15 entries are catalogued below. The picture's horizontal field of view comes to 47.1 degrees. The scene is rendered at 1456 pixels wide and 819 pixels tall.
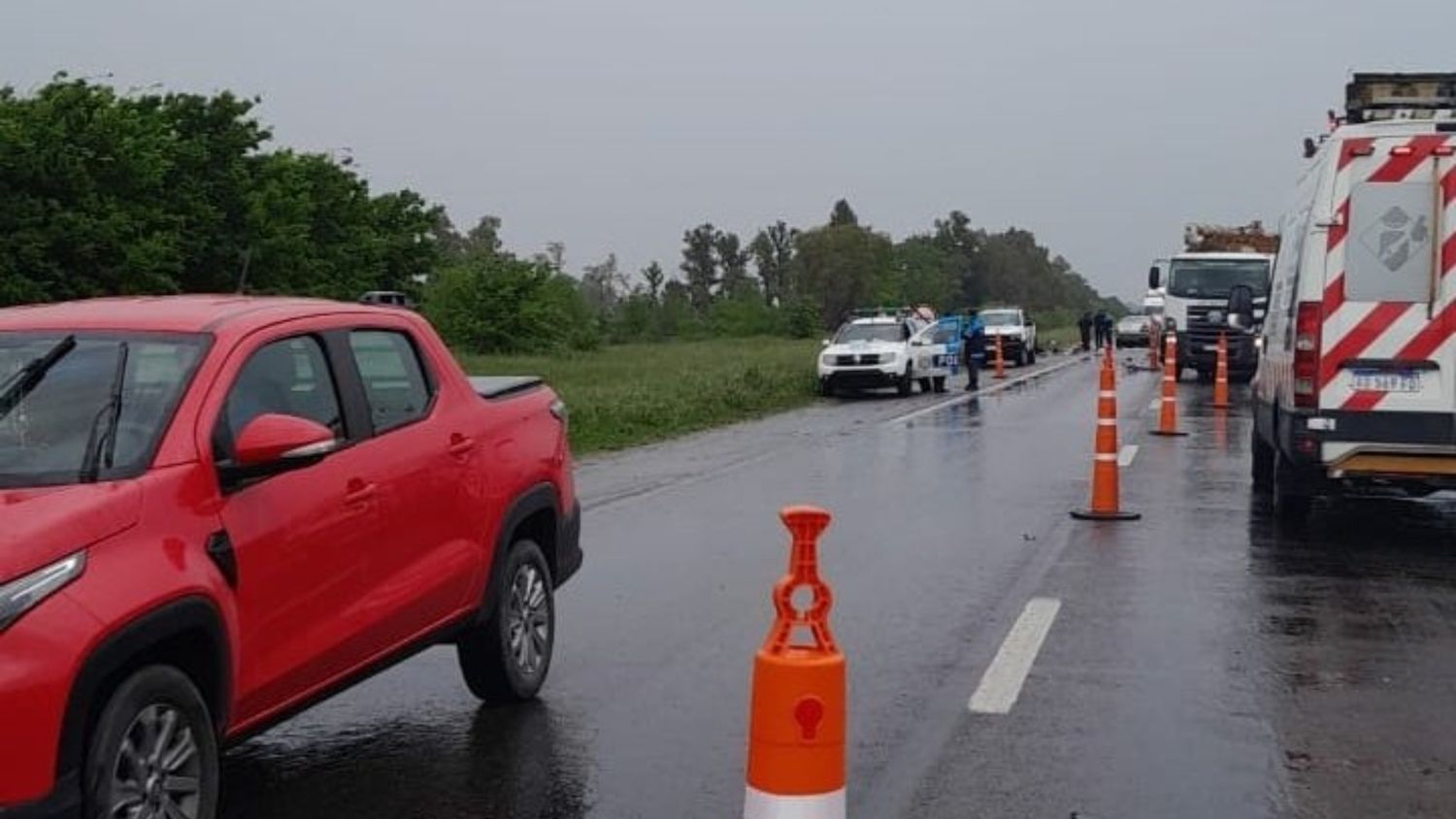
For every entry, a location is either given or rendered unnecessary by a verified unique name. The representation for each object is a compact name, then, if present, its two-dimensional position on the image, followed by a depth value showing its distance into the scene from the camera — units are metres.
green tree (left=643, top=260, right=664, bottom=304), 101.68
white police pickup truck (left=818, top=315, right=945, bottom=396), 33.19
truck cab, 35.53
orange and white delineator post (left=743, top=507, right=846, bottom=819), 4.11
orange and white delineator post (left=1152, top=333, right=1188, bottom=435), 21.59
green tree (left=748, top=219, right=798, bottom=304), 109.81
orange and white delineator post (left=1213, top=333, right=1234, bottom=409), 26.67
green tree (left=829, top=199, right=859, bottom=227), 122.83
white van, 11.03
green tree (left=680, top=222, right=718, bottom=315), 111.32
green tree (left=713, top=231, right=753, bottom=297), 112.75
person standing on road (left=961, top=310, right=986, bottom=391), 34.91
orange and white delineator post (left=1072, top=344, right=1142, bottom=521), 13.00
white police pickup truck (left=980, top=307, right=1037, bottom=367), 48.03
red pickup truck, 4.24
